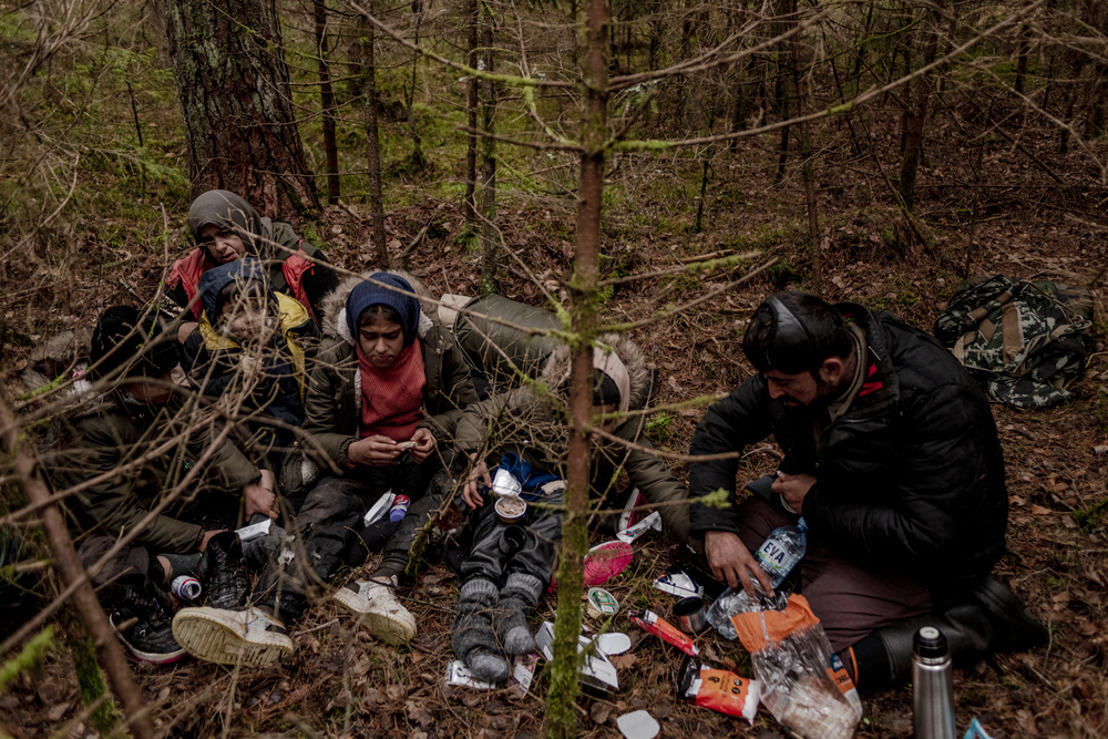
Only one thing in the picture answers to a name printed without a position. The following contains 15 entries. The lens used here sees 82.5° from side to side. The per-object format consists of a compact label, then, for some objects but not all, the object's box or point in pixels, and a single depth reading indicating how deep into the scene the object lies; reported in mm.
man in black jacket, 3027
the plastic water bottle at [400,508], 4082
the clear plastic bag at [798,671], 2865
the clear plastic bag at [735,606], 3381
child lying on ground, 3295
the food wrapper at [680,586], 3652
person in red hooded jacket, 4785
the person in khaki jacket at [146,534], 3242
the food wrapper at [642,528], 4004
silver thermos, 2643
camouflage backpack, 4902
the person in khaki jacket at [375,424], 3867
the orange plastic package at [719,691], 3004
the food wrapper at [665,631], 3326
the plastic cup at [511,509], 3736
